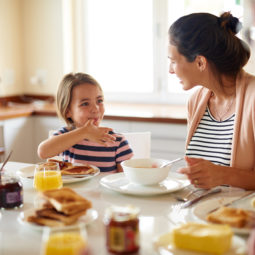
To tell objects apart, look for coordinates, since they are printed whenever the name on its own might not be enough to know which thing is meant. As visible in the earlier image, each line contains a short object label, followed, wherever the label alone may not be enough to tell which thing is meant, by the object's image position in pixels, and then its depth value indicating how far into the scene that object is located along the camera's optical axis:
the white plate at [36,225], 1.20
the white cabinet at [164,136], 2.98
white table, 1.11
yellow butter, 1.01
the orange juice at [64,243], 0.88
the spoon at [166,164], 1.60
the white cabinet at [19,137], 3.27
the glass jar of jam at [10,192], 1.39
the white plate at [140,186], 1.48
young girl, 2.12
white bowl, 1.52
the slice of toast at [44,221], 1.19
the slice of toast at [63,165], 1.77
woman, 1.80
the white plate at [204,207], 1.26
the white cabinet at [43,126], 3.38
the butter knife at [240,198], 1.33
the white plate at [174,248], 1.03
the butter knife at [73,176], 1.68
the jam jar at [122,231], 1.03
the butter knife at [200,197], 1.39
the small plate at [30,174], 1.64
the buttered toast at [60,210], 1.20
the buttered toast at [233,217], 1.16
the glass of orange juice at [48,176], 1.54
